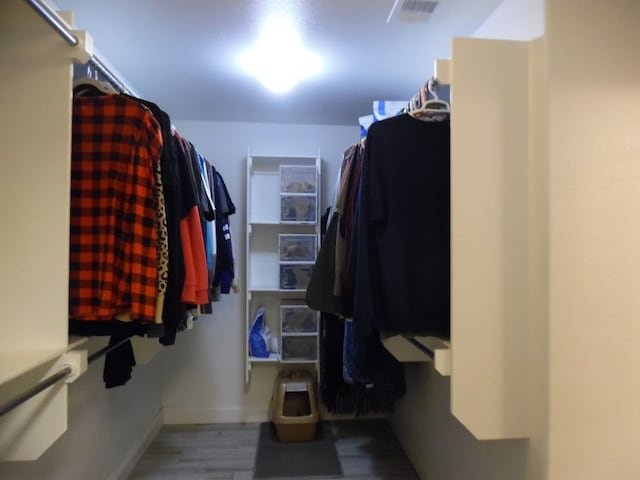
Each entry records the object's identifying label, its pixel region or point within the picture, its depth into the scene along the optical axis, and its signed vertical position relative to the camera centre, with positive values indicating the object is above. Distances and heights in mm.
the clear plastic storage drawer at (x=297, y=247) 2713 -32
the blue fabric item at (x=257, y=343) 2729 -729
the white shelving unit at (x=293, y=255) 2701 -89
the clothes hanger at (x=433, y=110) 1379 +492
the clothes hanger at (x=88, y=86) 1282 +530
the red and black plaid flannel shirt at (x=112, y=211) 1146 +92
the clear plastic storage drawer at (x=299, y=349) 2693 -763
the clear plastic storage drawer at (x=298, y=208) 2709 +248
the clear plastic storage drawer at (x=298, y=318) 2707 -542
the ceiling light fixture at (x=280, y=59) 1627 +913
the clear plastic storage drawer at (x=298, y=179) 2705 +462
